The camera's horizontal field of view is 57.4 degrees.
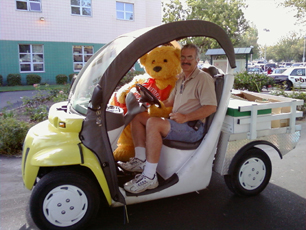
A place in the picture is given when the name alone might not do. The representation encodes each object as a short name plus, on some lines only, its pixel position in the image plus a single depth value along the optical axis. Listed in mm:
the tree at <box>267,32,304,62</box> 58450
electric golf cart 2475
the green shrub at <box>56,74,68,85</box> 18891
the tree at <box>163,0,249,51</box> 22984
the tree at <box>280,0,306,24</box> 11299
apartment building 17484
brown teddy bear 3469
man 2764
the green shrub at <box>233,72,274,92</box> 10195
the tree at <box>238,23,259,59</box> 62206
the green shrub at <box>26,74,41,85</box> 18000
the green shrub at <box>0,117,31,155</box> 4973
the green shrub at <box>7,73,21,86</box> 17453
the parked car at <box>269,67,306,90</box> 15638
